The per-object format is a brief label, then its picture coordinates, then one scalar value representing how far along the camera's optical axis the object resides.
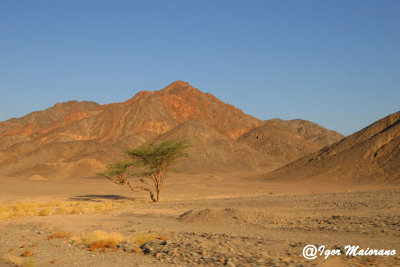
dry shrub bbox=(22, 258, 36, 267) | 11.50
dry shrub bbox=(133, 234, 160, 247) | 14.50
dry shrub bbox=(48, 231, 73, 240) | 16.76
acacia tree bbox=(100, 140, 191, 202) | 39.97
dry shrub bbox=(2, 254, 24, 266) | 12.07
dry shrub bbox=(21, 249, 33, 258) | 13.35
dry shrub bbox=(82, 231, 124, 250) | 14.30
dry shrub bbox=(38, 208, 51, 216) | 27.20
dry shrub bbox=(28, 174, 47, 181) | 76.03
